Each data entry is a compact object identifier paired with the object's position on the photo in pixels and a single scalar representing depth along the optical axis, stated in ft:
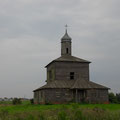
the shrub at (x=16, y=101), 159.65
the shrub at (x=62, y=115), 47.14
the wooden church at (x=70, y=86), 145.28
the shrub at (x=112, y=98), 175.56
